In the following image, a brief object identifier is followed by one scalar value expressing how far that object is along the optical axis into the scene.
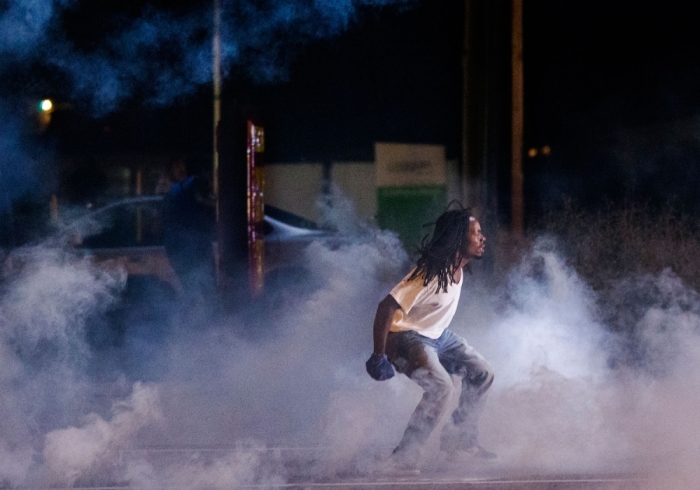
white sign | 20.66
